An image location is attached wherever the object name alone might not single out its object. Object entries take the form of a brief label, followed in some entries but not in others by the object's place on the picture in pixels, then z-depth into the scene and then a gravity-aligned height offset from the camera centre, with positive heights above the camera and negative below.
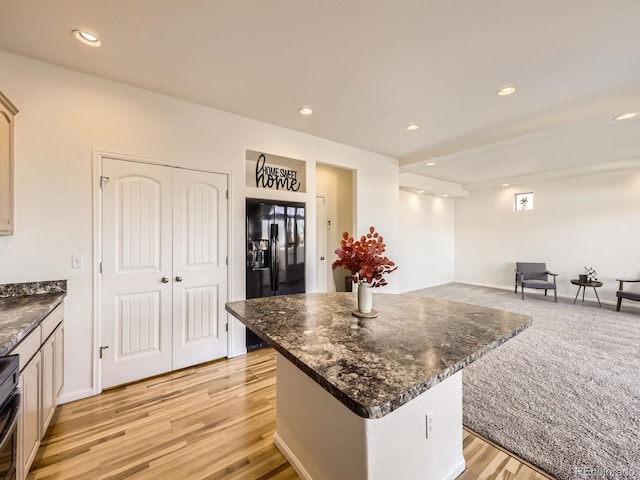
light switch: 2.24 -0.18
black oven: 1.10 -0.77
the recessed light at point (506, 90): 2.48 +1.42
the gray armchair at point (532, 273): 6.08 -0.76
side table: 5.15 -0.88
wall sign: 3.46 +0.91
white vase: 1.59 -0.36
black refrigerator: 3.16 -0.13
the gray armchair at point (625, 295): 4.50 -0.96
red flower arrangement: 1.48 -0.12
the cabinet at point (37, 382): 1.34 -0.87
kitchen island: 0.91 -0.46
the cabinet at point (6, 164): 1.82 +0.53
